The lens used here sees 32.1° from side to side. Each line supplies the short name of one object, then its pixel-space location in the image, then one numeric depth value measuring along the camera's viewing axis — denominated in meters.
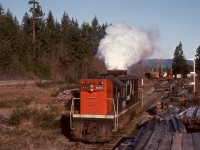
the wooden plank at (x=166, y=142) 9.47
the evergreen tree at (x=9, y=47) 52.09
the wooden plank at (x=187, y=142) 9.39
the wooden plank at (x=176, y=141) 9.41
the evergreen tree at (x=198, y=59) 80.96
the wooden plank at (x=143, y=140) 9.72
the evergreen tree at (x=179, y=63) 101.29
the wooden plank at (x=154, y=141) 9.48
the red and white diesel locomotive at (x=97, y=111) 14.52
